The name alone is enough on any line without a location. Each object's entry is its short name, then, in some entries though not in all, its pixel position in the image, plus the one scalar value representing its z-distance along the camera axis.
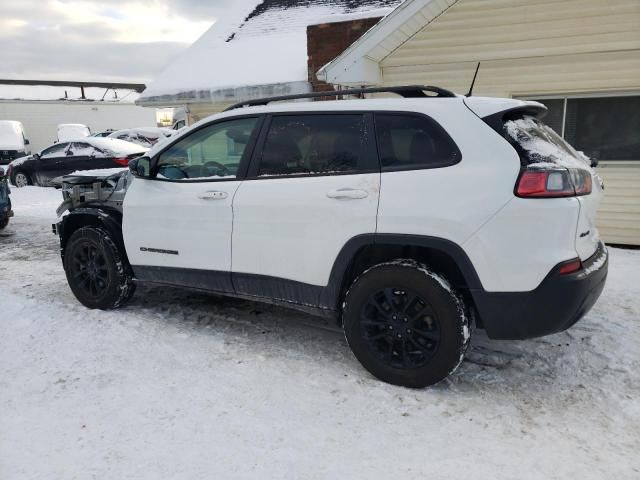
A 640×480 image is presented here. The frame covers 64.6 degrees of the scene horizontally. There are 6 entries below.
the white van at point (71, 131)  26.38
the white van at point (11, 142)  23.56
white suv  2.88
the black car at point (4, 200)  8.43
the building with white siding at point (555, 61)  6.96
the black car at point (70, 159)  12.37
